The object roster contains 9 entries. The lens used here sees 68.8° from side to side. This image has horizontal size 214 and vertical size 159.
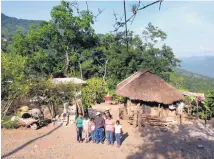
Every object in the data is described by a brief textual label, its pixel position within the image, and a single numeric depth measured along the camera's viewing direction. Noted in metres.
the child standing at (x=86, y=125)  6.88
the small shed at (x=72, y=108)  9.11
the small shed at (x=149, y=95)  9.76
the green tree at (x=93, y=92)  10.96
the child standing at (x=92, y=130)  6.97
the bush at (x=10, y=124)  8.20
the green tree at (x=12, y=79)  6.95
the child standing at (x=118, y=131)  6.66
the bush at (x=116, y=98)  13.53
